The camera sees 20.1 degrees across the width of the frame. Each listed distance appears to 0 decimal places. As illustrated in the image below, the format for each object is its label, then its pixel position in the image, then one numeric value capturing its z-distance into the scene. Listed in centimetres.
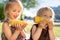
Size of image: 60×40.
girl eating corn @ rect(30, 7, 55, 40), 160
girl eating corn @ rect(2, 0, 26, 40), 154
